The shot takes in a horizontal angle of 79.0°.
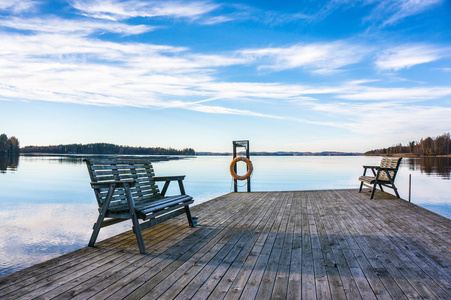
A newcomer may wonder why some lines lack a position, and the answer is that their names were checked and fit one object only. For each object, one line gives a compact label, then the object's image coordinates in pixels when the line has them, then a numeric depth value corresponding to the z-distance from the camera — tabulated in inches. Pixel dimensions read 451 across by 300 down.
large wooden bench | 99.0
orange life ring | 296.7
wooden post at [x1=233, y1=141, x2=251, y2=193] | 303.6
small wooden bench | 233.9
